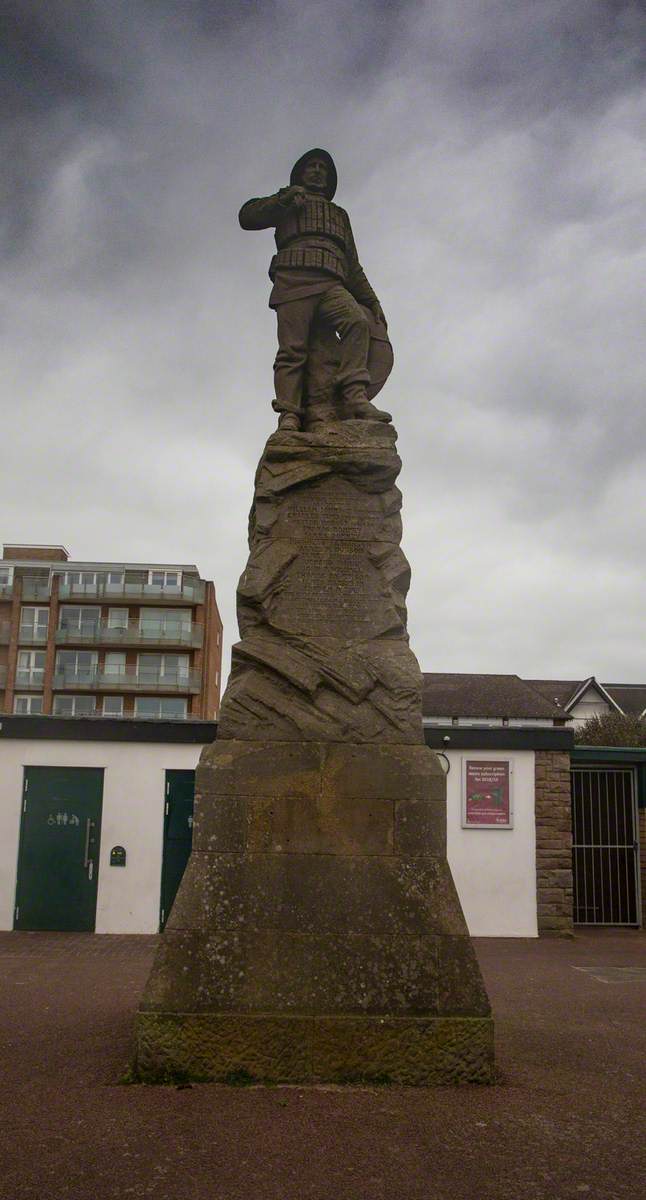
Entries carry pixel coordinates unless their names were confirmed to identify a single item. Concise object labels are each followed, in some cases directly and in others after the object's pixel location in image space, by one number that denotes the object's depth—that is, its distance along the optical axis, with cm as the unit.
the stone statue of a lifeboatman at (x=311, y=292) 716
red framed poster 1412
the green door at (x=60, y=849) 1342
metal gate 1537
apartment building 5178
